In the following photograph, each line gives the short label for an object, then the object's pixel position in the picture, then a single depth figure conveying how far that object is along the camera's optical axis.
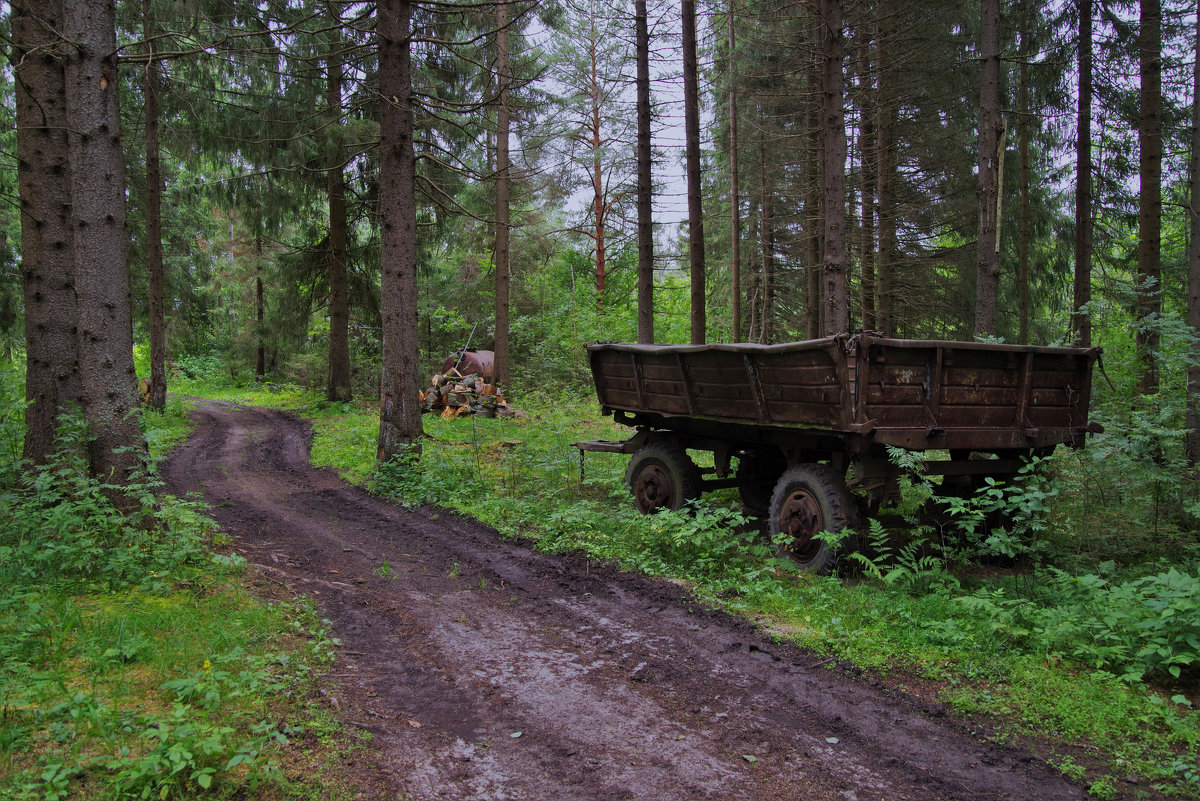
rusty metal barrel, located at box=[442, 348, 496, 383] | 20.17
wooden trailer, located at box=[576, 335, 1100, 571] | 5.64
